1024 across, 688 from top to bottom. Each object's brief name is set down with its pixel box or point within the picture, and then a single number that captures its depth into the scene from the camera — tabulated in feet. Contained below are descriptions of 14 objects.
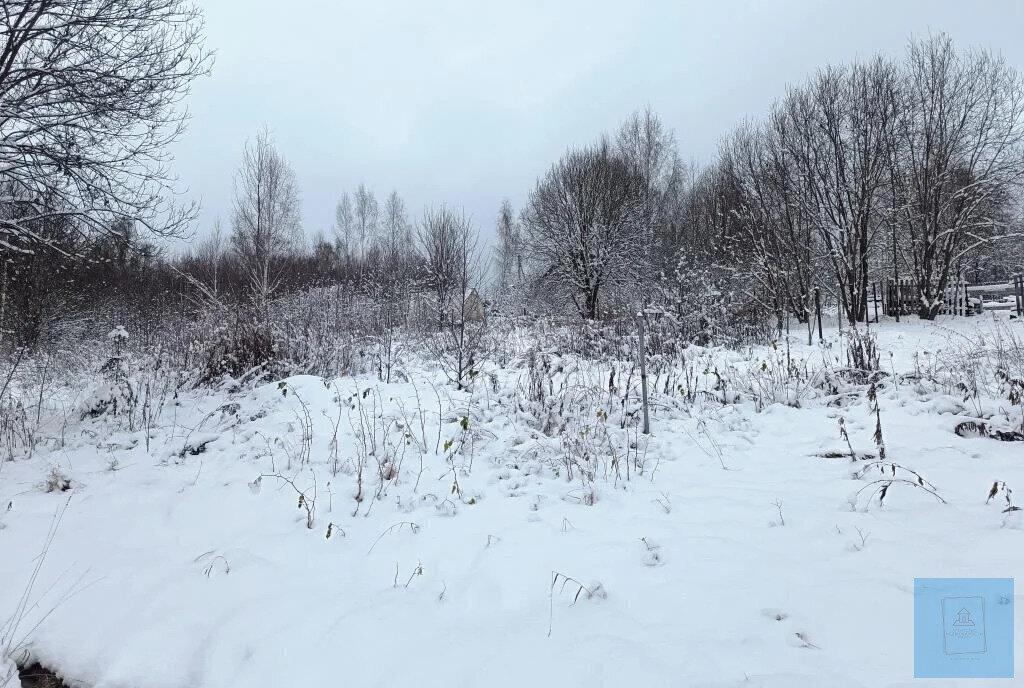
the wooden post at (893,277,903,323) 50.59
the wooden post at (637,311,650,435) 15.40
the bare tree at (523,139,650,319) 60.39
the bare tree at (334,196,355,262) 131.23
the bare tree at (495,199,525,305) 91.71
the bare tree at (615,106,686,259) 85.30
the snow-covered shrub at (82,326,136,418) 17.98
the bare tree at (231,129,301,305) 59.11
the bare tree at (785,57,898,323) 48.19
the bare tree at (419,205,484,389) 24.11
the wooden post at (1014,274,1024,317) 46.19
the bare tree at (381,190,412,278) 110.69
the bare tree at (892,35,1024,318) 47.16
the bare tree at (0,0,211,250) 17.19
